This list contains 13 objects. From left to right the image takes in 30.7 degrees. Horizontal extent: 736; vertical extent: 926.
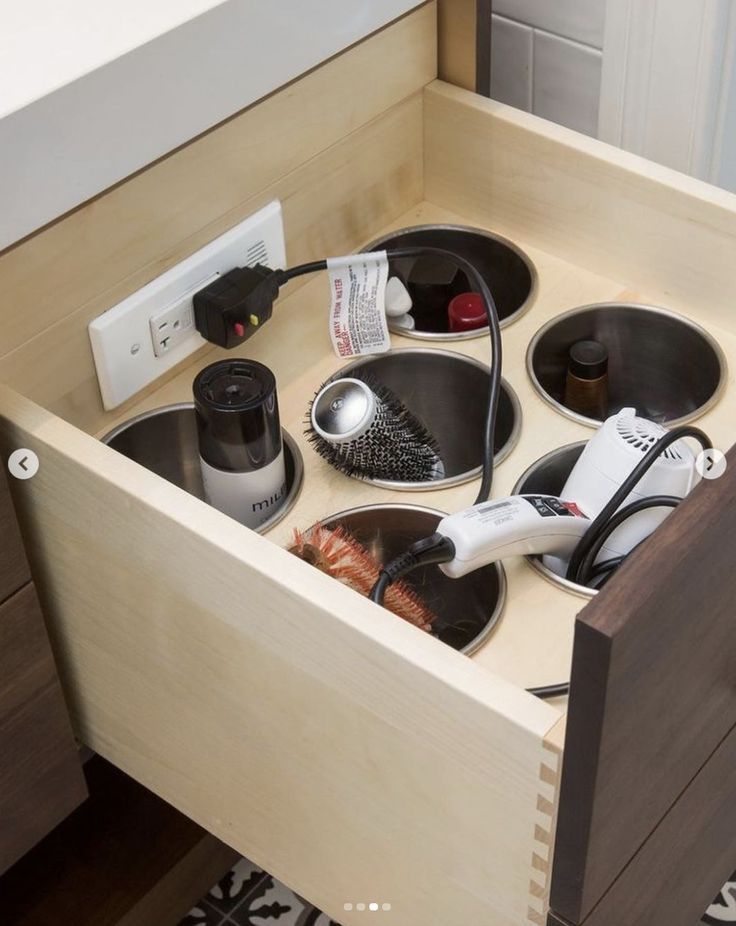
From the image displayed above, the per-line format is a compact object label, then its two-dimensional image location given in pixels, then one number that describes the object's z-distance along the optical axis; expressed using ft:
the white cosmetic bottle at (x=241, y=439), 2.93
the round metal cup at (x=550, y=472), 3.14
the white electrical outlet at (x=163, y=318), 3.06
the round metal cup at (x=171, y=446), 3.20
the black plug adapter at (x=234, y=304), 3.23
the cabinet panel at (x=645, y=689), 2.01
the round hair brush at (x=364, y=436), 3.08
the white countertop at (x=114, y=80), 2.45
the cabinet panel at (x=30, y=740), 2.93
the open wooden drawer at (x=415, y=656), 2.20
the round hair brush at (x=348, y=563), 2.86
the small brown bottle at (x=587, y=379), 3.46
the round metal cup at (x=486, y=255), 3.73
